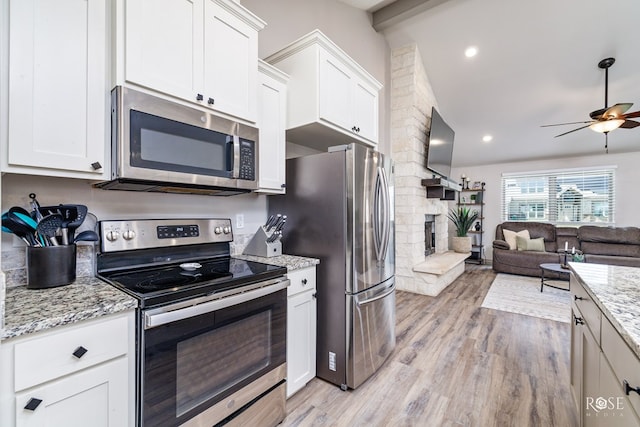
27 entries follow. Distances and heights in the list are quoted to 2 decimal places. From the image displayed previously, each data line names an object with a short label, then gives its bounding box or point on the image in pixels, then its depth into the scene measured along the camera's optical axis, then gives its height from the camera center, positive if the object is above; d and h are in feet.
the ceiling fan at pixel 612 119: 10.54 +3.70
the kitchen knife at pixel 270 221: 6.75 -0.21
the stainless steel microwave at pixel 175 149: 4.12 +1.06
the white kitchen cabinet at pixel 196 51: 4.25 +2.73
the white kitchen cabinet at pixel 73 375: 2.75 -1.74
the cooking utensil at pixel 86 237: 4.07 -0.37
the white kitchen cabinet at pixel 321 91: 6.95 +3.16
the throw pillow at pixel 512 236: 19.45 -1.59
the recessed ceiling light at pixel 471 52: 13.69 +7.85
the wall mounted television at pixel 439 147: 14.83 +3.70
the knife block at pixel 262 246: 6.61 -0.79
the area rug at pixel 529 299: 11.44 -3.95
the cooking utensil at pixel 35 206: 3.92 +0.07
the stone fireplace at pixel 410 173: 13.89 +2.01
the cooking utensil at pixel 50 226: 3.81 -0.20
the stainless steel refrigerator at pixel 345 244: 6.40 -0.76
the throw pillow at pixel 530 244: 18.98 -2.05
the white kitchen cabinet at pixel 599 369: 2.72 -1.91
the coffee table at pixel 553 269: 13.61 -2.71
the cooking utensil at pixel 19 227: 3.64 -0.20
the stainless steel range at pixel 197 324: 3.59 -1.63
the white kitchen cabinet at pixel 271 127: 6.47 +2.00
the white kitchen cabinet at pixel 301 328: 5.86 -2.49
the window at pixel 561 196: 19.67 +1.26
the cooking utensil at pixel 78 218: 4.02 -0.09
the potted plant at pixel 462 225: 20.25 -0.89
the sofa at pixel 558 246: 17.15 -2.10
